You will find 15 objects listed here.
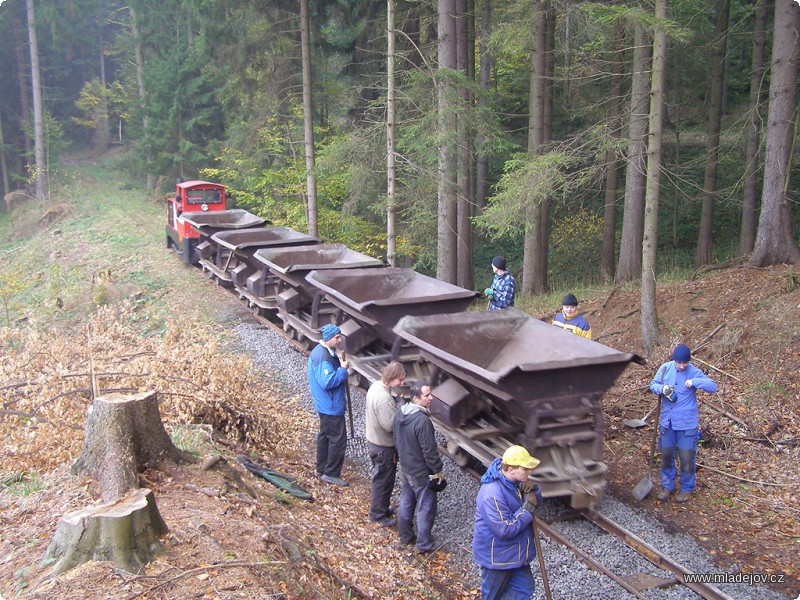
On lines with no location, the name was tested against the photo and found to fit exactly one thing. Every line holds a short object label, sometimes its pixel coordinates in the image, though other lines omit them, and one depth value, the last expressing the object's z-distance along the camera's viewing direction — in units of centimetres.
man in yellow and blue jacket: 789
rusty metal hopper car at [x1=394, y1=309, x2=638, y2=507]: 605
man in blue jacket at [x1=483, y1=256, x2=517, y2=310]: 934
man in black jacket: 555
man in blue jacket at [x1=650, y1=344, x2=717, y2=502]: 663
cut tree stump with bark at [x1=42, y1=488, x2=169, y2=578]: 389
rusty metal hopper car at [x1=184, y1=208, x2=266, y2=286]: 1602
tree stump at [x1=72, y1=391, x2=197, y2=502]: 501
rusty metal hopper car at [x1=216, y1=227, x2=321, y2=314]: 1301
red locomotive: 1866
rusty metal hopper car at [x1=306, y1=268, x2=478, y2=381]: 863
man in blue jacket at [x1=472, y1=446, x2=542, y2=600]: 427
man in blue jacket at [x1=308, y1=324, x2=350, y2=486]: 659
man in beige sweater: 591
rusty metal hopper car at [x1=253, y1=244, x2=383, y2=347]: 1093
